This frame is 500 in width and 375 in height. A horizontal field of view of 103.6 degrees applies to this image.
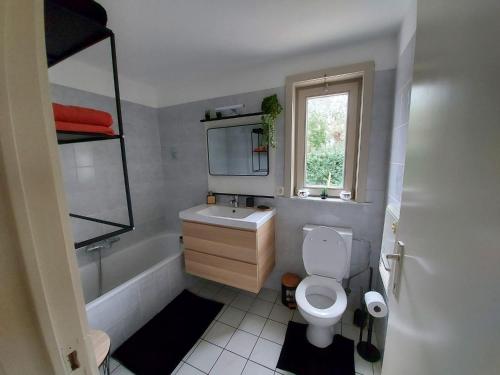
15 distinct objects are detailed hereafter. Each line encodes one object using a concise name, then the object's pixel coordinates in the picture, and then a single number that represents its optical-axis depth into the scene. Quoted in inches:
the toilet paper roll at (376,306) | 45.1
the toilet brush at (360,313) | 61.2
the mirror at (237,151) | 76.0
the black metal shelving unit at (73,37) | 24.9
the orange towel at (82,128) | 28.7
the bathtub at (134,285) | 55.5
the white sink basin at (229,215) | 61.7
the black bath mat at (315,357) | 51.2
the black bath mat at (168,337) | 53.6
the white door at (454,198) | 13.9
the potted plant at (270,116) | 68.2
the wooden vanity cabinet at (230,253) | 62.5
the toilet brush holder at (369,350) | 53.1
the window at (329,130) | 62.1
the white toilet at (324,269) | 57.0
